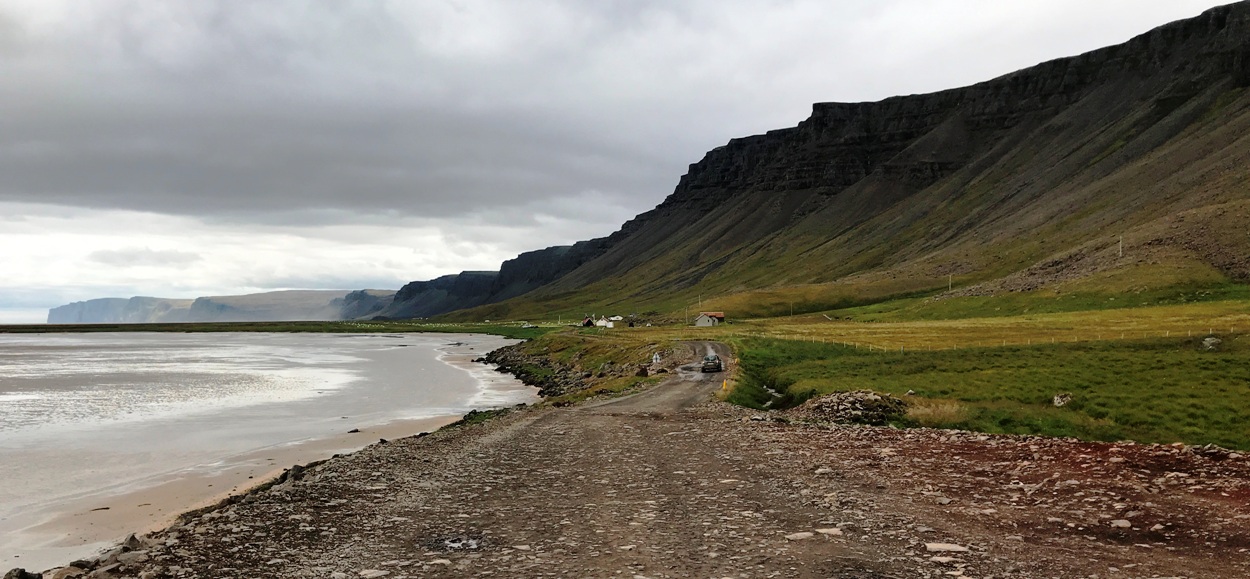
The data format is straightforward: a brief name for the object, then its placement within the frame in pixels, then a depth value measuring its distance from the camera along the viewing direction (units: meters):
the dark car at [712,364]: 59.00
